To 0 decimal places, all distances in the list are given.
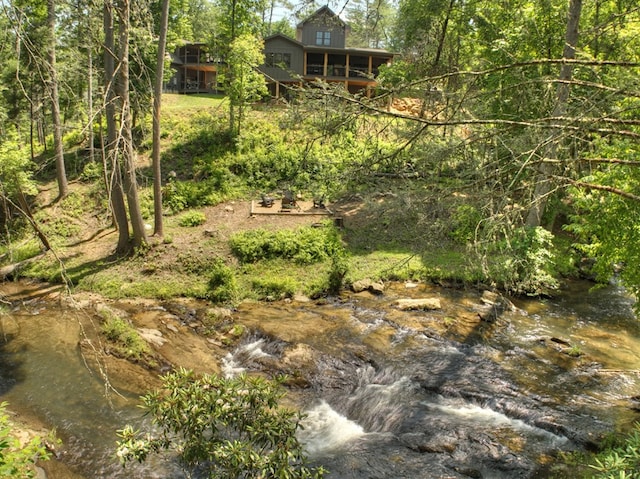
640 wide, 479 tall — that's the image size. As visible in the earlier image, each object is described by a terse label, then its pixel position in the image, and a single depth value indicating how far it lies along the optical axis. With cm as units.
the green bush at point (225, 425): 464
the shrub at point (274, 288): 1377
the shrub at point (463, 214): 595
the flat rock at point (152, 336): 1065
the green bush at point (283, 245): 1557
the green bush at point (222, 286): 1332
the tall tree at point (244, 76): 2144
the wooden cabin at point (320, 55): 3609
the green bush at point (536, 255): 1240
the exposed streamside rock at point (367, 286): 1419
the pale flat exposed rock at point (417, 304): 1295
